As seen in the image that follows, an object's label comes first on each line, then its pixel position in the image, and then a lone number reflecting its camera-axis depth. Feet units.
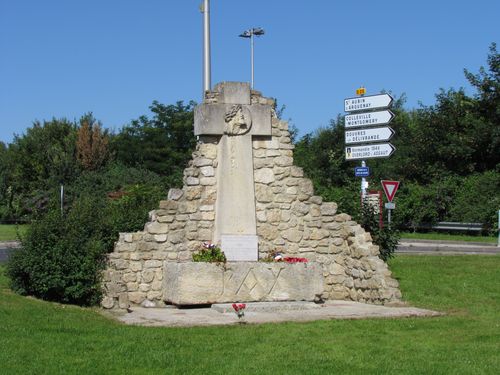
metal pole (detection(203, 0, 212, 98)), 72.01
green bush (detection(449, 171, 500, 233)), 108.78
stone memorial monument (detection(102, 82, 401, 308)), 44.04
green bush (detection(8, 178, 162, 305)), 42.78
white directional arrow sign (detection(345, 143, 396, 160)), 66.08
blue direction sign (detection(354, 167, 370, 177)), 69.62
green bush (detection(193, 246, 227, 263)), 44.45
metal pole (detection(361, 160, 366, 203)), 65.50
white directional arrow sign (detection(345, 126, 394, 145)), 65.36
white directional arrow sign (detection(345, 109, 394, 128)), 64.54
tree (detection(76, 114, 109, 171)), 161.38
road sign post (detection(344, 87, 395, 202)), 65.10
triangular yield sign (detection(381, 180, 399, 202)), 68.44
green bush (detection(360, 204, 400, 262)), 54.39
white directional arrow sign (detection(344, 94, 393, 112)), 64.54
